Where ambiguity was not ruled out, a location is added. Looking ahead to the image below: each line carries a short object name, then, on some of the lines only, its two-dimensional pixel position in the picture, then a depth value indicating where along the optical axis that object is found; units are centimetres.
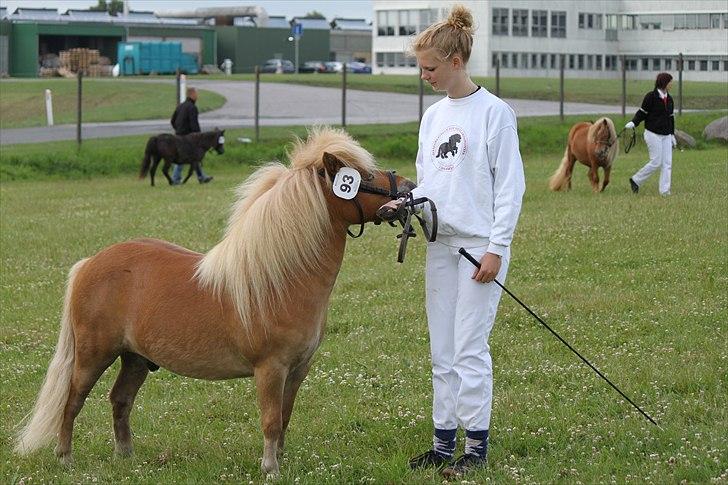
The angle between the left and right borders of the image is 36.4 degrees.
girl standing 591
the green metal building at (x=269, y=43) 10275
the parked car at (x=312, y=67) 9856
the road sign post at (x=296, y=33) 10041
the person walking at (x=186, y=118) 2528
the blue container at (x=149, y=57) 8588
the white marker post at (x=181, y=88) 3244
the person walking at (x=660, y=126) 1909
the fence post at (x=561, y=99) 3412
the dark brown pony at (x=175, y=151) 2409
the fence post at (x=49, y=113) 3594
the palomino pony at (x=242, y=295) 600
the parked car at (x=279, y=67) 9506
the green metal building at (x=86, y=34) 8688
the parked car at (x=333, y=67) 9912
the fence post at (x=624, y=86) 3575
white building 8819
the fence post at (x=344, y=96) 3030
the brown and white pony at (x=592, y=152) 2028
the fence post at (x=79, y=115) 2764
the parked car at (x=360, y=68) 10256
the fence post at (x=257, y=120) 2939
